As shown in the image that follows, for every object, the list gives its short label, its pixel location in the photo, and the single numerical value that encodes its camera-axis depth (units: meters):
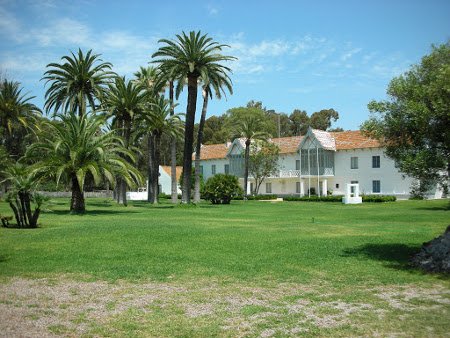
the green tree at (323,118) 102.88
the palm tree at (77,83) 43.34
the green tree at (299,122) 106.38
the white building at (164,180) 82.94
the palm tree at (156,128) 46.72
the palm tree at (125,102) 40.91
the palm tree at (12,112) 52.50
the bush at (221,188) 50.19
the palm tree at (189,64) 40.88
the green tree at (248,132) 64.87
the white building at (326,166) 61.03
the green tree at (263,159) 68.19
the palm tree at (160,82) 42.33
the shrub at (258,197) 63.29
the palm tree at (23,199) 20.86
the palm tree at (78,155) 28.80
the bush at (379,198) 52.57
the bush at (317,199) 55.92
